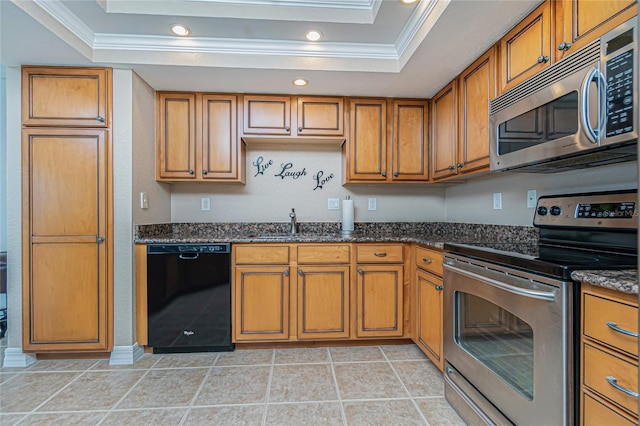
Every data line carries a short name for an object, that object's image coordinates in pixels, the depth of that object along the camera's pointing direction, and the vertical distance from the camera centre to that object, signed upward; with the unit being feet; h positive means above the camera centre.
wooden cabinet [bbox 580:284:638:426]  2.68 -1.40
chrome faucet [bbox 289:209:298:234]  8.98 -0.29
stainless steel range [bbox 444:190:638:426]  3.31 -1.31
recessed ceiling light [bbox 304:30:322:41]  6.30 +3.84
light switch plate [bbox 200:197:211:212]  9.14 +0.26
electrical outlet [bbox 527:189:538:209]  6.00 +0.29
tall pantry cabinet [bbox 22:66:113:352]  6.75 +0.06
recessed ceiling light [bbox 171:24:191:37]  6.06 +3.82
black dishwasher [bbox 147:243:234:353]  7.22 -2.04
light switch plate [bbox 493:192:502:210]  7.03 +0.28
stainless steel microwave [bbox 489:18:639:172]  3.25 +1.33
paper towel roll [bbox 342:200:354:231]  9.05 -0.05
